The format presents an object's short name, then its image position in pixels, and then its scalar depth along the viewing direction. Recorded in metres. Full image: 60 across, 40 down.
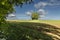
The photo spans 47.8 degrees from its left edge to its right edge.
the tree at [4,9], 3.03
